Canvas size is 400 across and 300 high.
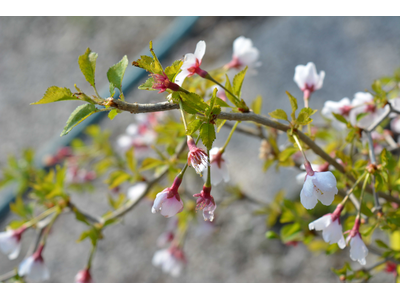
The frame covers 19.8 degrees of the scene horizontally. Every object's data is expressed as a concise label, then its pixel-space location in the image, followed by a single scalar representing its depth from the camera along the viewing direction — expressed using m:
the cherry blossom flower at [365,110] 0.68
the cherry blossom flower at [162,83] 0.60
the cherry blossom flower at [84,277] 0.75
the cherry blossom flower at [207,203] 0.61
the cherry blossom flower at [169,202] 0.61
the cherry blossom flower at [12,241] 0.74
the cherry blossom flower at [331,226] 0.63
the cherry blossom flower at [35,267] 0.73
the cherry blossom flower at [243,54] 0.74
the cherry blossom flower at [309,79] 0.69
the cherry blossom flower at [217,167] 0.65
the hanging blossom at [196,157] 0.59
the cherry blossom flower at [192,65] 0.62
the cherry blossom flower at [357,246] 0.63
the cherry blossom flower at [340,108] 0.70
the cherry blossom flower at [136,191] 0.78
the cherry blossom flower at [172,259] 0.91
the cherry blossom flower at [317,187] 0.60
